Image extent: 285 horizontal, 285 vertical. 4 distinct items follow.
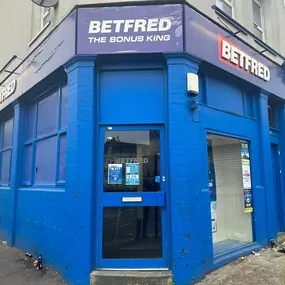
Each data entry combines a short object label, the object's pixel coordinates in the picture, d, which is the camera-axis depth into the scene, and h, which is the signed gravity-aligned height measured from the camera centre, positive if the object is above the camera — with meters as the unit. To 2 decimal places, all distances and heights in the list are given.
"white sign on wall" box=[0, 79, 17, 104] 7.94 +2.70
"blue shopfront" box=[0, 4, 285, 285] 4.88 +0.75
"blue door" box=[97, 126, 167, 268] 4.91 -0.30
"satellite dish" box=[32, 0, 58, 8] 6.12 +3.80
